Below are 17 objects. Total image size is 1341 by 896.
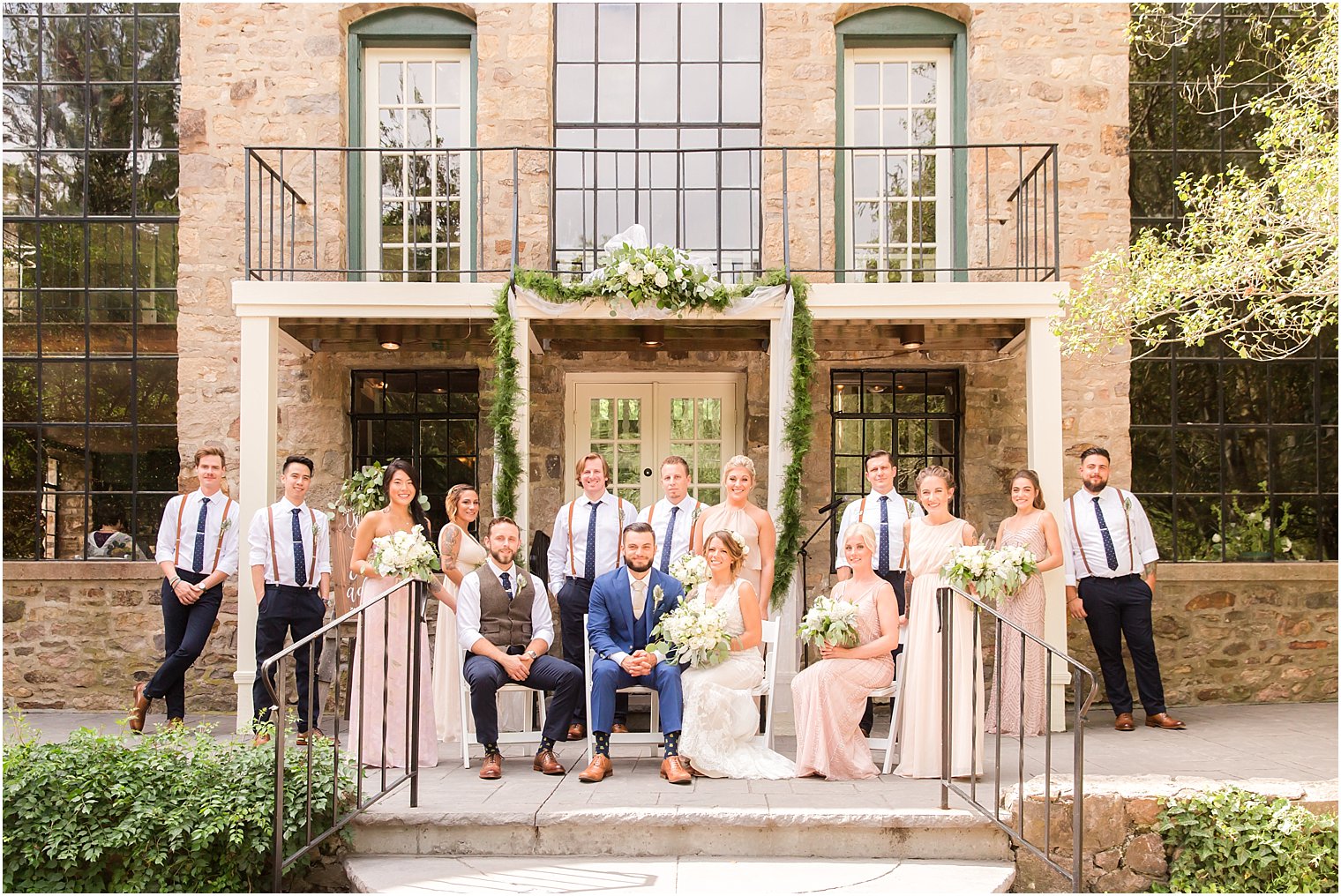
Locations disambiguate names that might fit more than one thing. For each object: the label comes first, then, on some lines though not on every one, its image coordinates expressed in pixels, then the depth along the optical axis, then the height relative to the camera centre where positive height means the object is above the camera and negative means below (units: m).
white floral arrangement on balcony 7.04 +1.10
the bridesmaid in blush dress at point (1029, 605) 6.86 -0.97
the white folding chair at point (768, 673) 5.91 -1.21
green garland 6.95 +0.36
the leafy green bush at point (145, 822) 4.36 -1.48
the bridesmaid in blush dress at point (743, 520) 6.61 -0.42
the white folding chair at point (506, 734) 5.88 -1.56
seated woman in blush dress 5.61 -1.22
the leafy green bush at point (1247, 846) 4.79 -1.72
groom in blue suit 5.58 -0.92
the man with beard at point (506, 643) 5.70 -1.02
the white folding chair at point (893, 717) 5.82 -1.42
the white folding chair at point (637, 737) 5.81 -1.53
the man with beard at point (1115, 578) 7.18 -0.83
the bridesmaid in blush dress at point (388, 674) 5.76 -1.17
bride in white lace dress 5.57 -1.25
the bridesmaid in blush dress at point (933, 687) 5.57 -1.22
